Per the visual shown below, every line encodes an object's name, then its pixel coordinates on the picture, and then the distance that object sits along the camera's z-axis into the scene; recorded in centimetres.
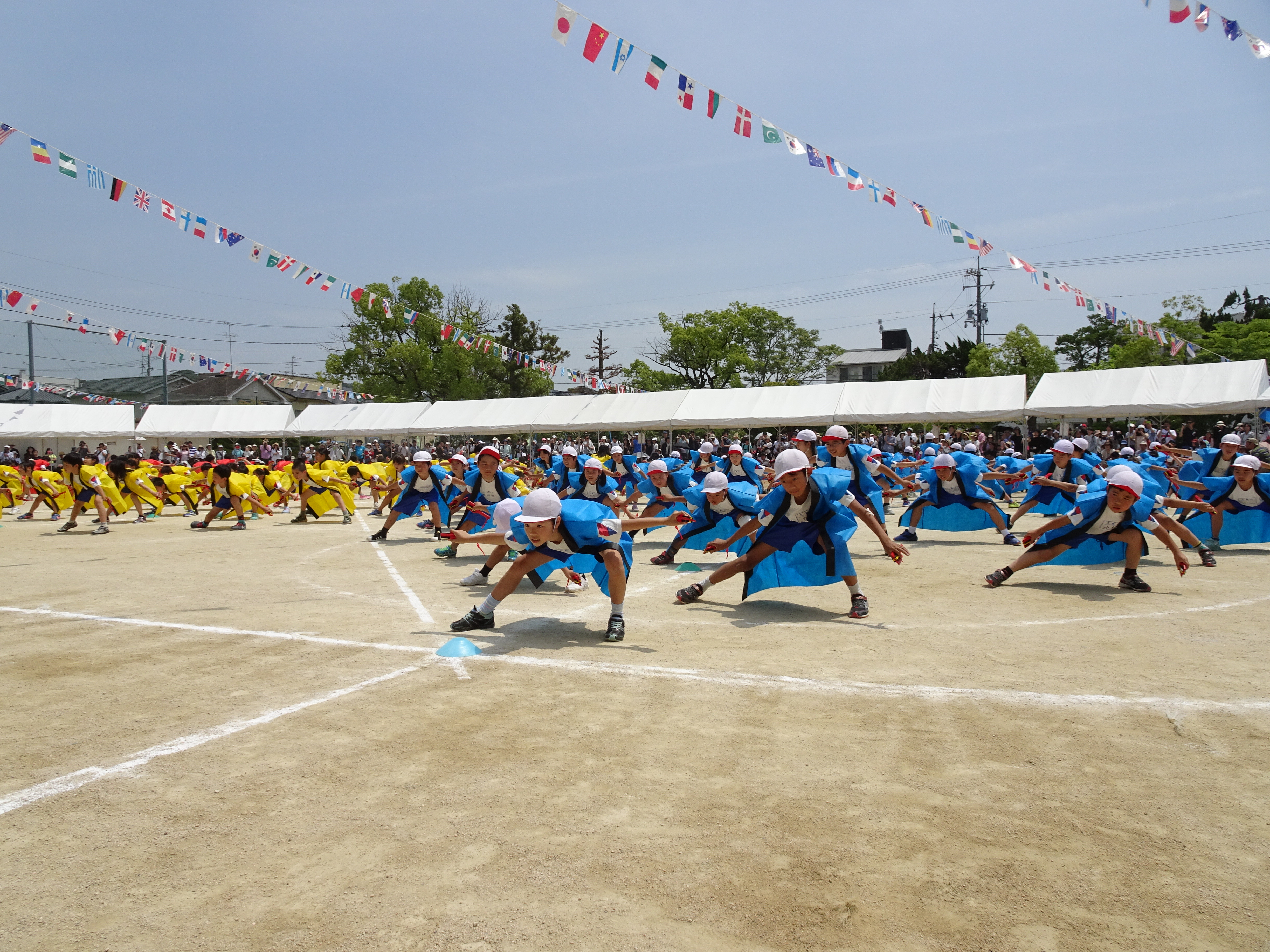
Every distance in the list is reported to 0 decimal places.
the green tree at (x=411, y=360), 5478
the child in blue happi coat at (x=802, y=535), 770
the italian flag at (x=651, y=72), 1296
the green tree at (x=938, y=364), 6206
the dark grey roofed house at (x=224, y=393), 6025
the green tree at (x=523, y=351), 5819
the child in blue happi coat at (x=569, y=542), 652
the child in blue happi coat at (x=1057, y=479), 1102
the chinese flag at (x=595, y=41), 1221
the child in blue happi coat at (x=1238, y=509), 1210
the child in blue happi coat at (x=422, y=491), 1402
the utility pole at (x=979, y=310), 7125
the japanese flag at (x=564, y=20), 1180
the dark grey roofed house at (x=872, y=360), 8581
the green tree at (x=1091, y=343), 6781
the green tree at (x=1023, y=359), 5059
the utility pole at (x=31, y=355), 3738
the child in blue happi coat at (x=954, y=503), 1362
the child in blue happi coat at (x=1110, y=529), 866
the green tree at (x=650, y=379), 6019
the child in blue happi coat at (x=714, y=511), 1017
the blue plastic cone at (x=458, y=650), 627
